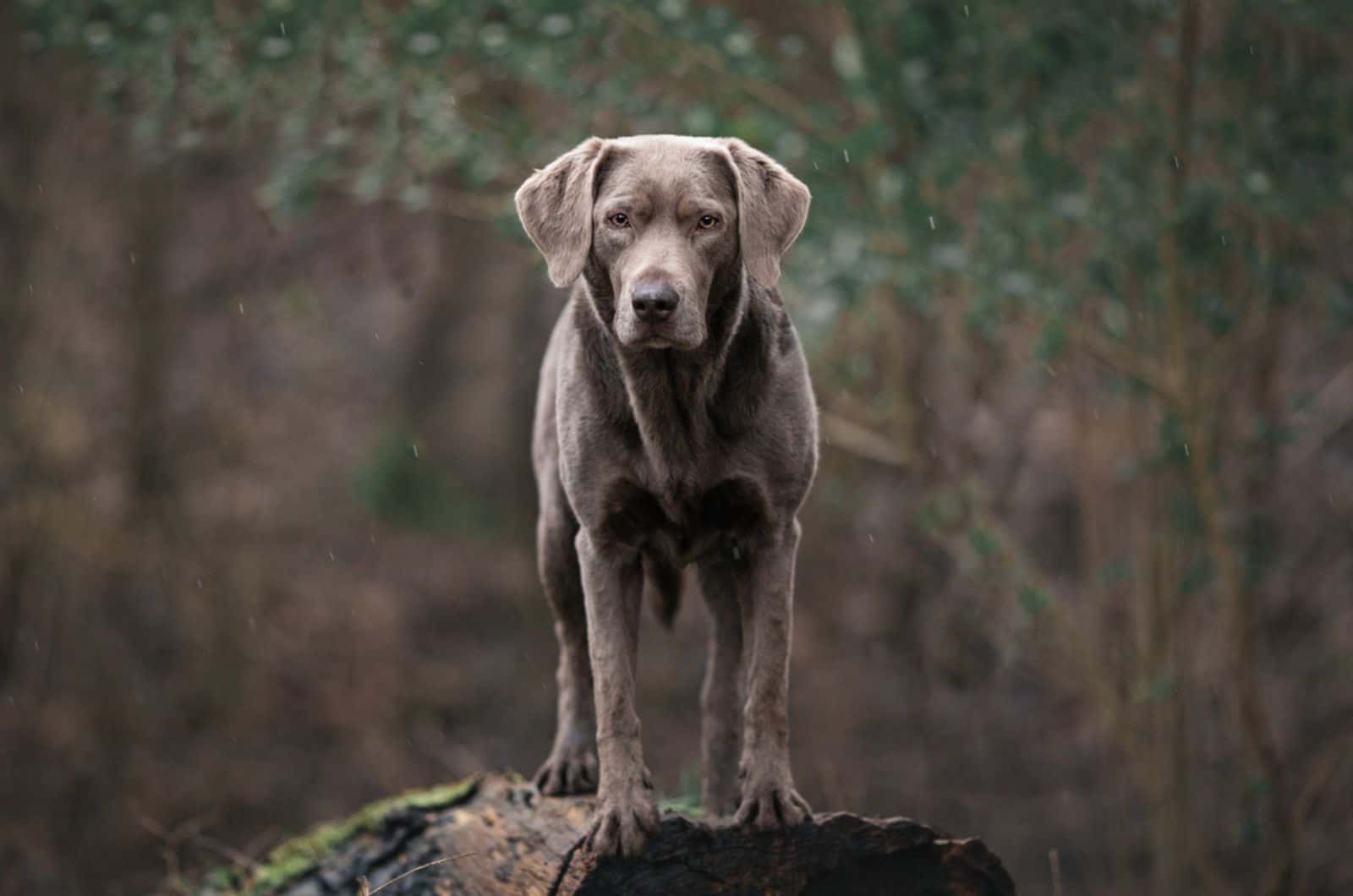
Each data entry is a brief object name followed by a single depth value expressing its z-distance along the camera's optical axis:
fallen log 8.34
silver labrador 7.79
